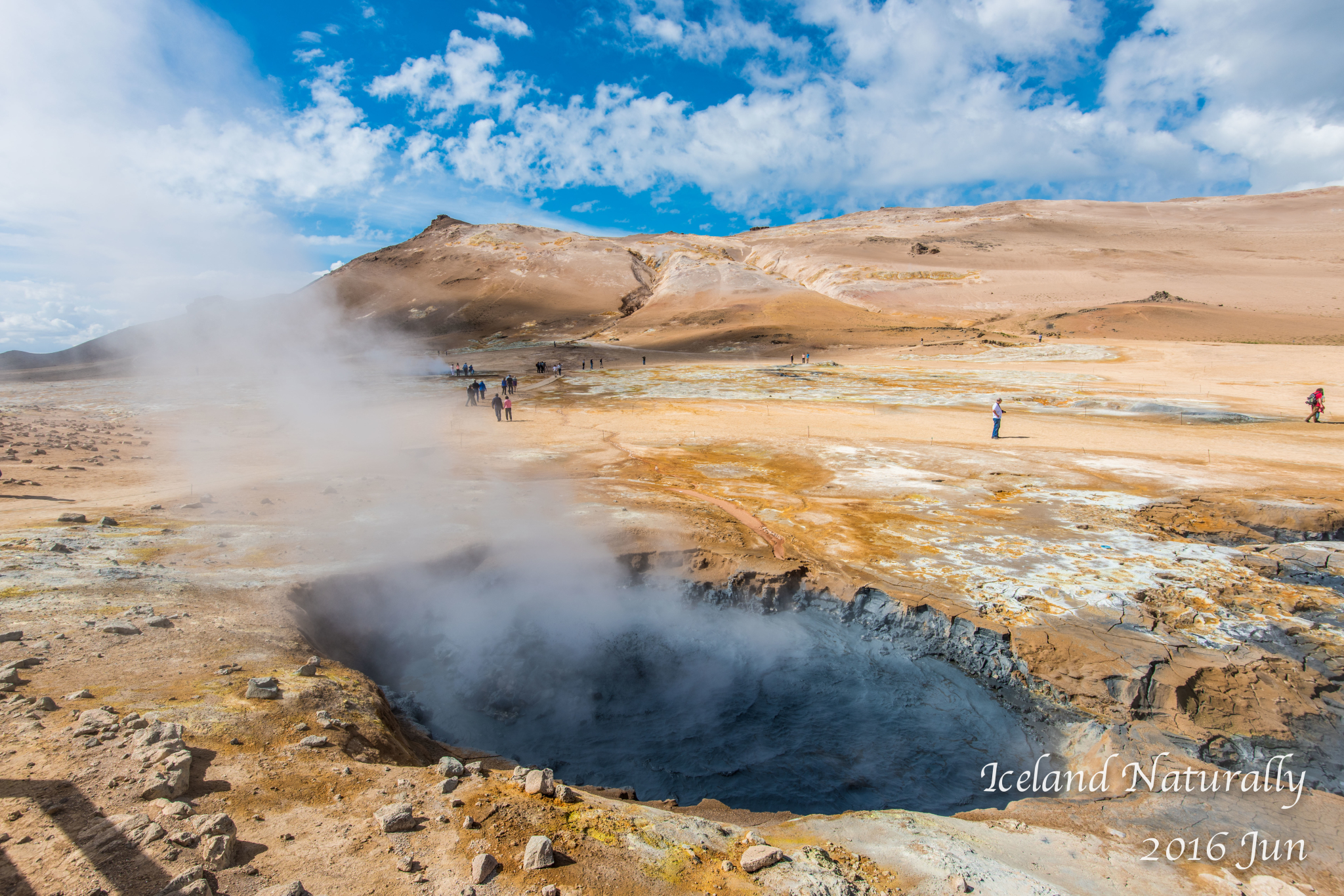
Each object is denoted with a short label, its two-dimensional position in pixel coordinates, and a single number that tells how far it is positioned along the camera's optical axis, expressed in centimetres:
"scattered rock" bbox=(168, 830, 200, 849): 285
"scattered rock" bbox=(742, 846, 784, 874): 324
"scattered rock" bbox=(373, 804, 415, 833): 318
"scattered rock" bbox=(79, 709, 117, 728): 368
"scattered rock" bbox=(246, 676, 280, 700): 439
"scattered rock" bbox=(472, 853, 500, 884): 288
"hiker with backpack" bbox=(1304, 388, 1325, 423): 1842
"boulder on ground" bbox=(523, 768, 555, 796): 364
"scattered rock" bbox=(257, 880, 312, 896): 261
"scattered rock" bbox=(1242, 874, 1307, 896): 349
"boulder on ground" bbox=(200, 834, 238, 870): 276
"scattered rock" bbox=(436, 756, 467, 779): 383
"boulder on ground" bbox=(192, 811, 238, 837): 292
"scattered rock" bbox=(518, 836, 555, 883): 300
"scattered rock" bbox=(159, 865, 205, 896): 256
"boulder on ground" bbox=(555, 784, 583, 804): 364
